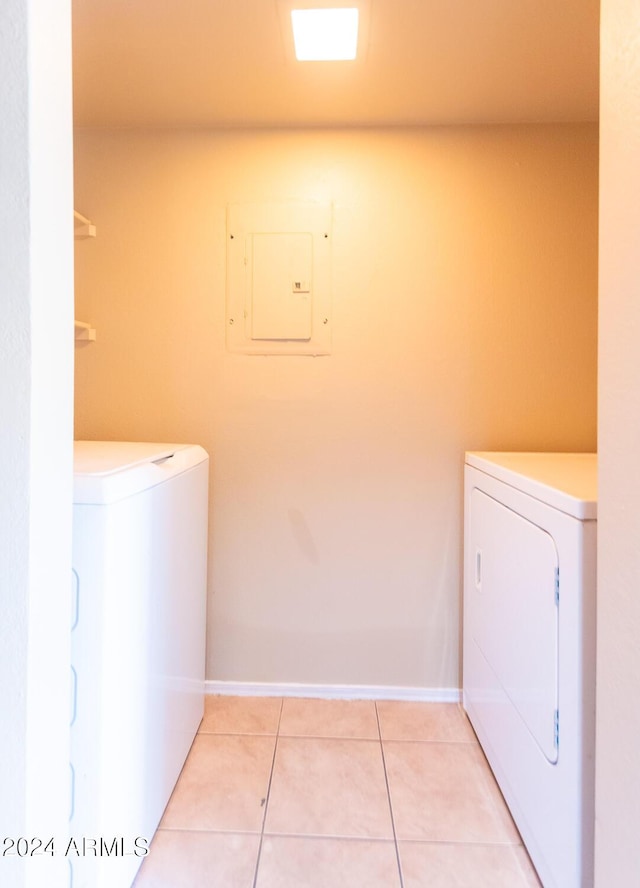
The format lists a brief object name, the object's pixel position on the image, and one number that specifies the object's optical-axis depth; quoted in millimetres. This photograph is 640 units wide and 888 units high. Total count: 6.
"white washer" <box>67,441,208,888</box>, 921
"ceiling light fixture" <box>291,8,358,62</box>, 1349
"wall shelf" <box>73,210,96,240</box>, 1841
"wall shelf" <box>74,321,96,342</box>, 1892
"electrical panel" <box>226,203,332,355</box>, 1854
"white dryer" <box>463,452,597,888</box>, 948
